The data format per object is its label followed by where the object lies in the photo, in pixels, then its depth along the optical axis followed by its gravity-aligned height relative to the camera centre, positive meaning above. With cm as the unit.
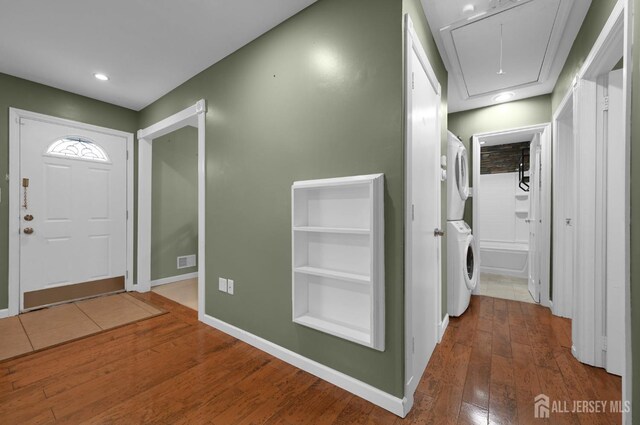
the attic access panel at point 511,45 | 186 +138
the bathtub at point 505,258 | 440 -79
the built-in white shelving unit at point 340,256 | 147 -28
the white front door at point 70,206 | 289 +8
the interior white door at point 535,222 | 318 -12
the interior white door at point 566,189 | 259 +24
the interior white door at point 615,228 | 172 -10
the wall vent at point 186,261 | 415 -78
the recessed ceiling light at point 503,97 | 306 +137
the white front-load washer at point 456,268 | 266 -56
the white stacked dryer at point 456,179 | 270 +35
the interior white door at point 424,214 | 158 -1
